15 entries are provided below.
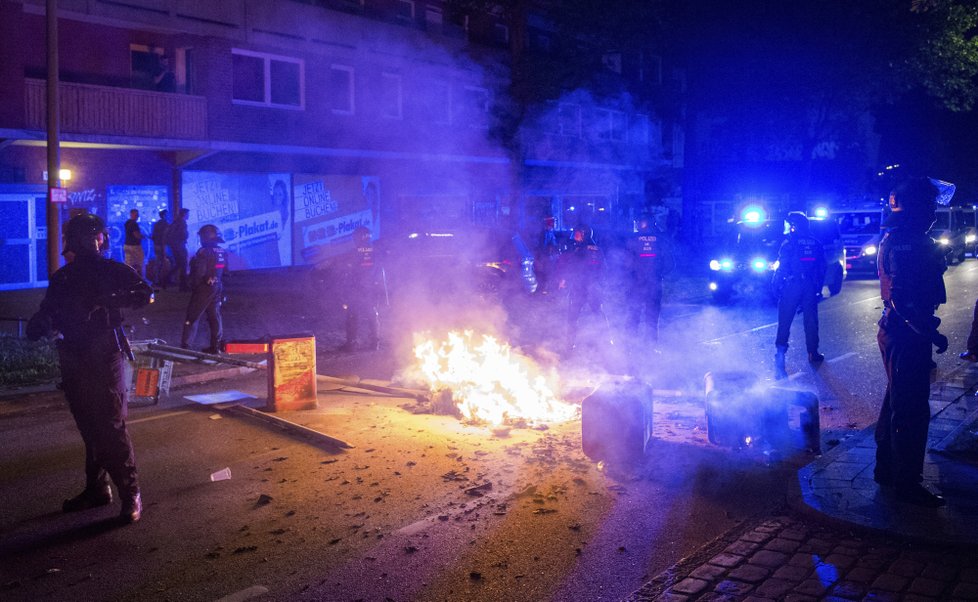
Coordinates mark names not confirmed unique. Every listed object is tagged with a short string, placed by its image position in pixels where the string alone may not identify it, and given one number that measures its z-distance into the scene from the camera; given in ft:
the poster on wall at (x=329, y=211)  81.15
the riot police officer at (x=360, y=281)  37.68
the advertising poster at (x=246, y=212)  71.97
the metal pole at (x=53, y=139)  39.37
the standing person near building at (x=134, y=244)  59.26
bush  30.35
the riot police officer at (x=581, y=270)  34.32
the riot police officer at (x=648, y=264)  34.09
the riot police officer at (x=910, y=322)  16.49
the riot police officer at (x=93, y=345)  16.08
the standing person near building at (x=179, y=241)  60.95
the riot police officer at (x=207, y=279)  35.12
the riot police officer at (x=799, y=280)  33.32
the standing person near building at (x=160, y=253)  61.62
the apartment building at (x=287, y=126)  61.36
